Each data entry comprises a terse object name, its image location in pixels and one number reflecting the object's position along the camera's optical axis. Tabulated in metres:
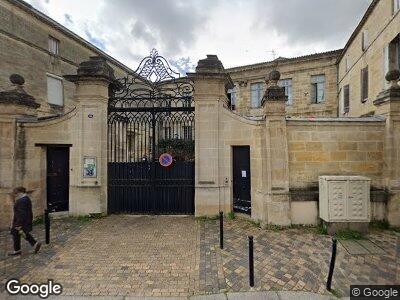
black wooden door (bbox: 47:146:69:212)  7.41
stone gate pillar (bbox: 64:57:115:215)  7.32
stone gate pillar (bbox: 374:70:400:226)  6.25
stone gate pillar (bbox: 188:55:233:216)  7.26
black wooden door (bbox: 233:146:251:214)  7.20
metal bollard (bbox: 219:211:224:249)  5.17
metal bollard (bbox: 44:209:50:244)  5.38
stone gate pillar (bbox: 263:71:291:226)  6.28
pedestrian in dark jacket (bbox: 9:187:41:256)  4.86
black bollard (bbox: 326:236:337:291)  3.72
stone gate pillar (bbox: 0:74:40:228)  6.68
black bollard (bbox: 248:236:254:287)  3.82
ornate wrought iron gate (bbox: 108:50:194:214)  7.58
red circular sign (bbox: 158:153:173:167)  7.47
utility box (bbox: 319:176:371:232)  5.76
